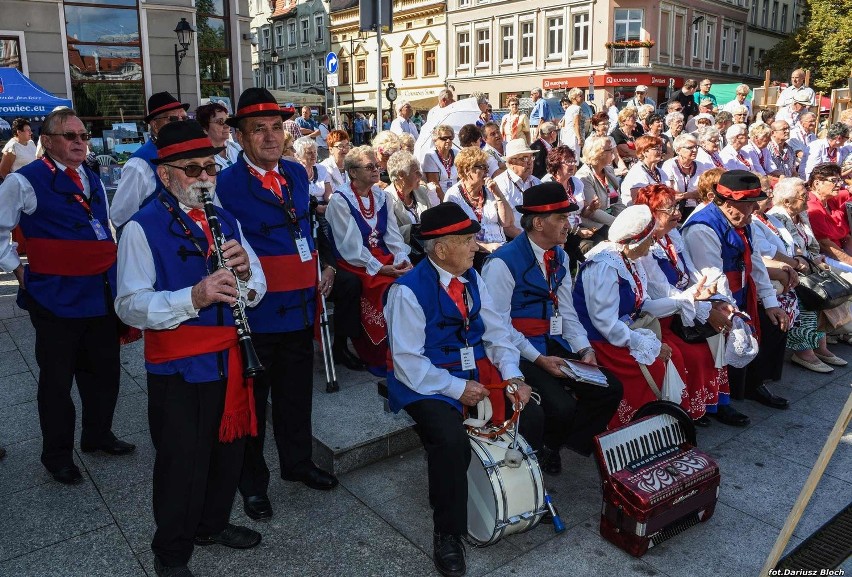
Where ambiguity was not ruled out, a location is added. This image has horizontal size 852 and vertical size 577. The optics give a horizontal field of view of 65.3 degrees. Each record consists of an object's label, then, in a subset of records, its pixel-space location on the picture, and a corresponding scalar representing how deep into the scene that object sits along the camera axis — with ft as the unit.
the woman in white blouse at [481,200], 20.13
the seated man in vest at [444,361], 10.37
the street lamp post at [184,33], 54.65
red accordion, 10.59
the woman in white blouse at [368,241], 17.25
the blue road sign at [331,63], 46.60
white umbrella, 30.68
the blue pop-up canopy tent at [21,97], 40.24
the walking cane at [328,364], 15.97
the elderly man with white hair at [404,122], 39.42
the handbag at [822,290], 19.03
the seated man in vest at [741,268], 16.08
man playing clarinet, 8.92
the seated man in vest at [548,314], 13.07
